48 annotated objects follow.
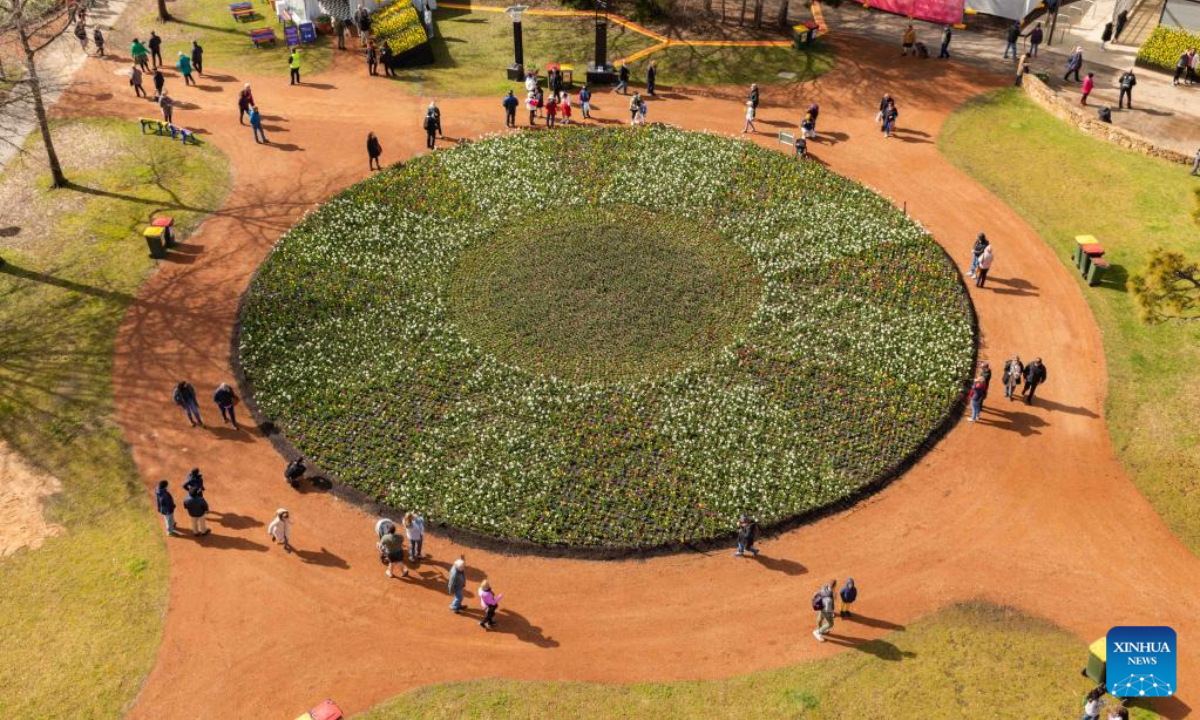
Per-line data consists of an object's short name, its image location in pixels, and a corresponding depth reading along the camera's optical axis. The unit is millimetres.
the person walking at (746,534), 27750
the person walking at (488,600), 25656
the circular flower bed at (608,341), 30219
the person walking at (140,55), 52434
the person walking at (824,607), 25312
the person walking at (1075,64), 50338
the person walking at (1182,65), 49781
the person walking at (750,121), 47606
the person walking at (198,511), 28062
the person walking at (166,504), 28172
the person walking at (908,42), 54062
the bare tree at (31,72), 39781
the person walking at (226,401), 31688
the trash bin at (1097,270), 37969
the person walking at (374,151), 44125
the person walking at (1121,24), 55844
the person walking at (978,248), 37938
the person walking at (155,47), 52906
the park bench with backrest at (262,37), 56281
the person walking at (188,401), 31672
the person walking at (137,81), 50406
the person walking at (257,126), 46531
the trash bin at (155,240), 39406
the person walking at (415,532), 27203
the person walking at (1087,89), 48294
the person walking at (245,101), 47406
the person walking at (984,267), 37716
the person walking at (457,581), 26000
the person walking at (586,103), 48812
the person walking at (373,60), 53000
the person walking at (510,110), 47438
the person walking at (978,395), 32031
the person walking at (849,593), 25762
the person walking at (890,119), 47406
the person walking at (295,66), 51750
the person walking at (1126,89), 47719
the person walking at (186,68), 51688
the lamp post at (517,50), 50969
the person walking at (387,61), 53150
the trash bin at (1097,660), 24234
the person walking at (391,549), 27047
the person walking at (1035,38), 52625
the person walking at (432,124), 46094
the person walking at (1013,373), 32812
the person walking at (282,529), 27766
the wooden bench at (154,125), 47750
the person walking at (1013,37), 53188
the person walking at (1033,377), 32562
